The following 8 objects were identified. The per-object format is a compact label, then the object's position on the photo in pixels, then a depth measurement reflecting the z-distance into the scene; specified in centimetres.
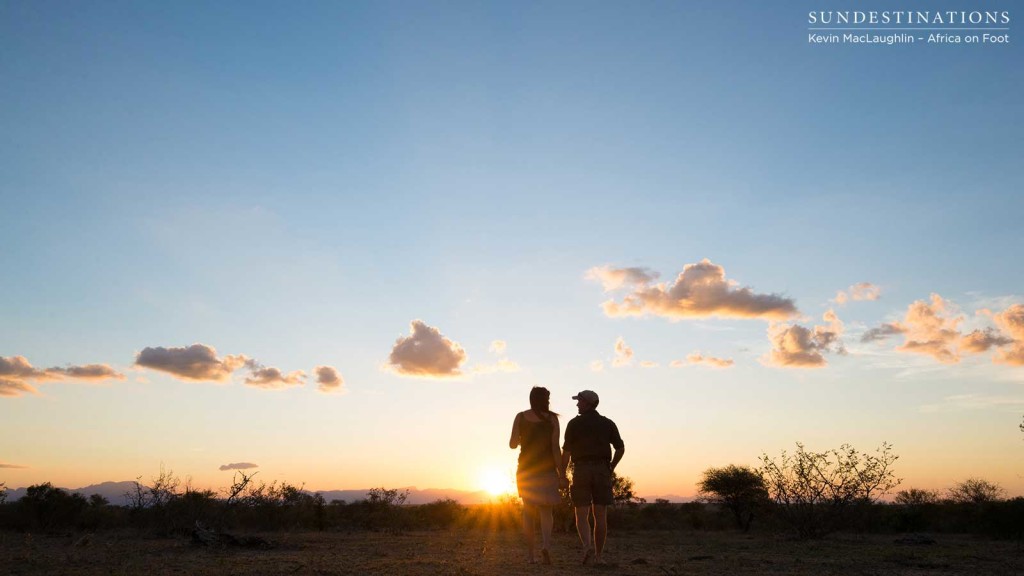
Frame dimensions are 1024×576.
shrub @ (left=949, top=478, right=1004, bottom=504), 2805
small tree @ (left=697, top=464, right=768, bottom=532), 3062
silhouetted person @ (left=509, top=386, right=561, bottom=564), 884
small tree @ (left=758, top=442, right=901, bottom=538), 1518
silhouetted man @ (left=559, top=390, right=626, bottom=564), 890
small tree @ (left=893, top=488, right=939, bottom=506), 2928
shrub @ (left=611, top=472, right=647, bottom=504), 2722
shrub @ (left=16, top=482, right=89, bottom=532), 2203
